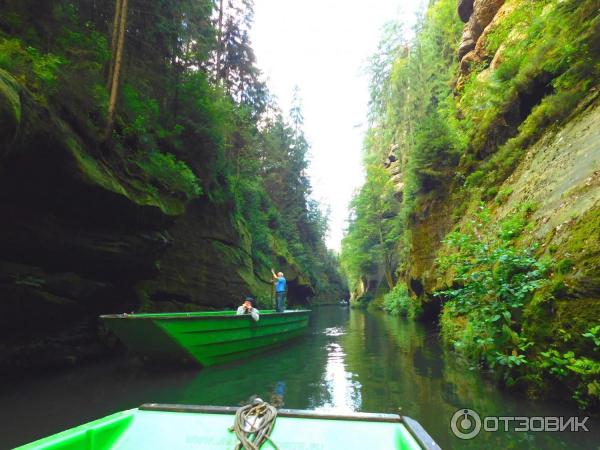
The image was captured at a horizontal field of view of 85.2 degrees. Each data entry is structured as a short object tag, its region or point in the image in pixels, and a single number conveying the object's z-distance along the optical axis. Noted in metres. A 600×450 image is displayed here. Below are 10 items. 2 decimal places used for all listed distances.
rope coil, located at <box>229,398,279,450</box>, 2.11
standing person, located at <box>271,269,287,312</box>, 11.38
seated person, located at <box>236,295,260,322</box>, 9.12
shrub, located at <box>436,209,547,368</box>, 4.90
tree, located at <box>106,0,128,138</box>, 9.35
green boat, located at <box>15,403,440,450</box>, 2.12
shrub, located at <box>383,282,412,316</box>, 20.87
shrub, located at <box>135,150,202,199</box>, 10.45
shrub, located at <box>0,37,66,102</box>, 6.33
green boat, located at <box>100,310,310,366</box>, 6.88
